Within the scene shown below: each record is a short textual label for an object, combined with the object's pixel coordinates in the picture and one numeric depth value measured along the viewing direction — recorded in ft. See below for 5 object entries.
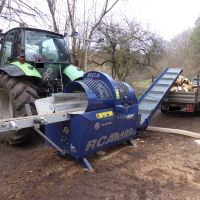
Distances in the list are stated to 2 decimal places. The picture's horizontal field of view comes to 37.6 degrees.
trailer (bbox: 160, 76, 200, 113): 27.22
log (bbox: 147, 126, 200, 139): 20.32
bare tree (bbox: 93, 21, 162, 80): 51.03
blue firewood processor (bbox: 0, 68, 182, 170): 13.05
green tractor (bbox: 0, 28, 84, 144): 16.28
